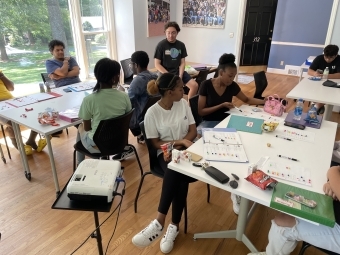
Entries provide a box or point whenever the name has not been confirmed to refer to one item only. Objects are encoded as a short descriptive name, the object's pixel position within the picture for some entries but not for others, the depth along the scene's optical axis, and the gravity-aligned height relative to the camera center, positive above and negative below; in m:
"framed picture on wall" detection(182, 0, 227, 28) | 6.04 +0.23
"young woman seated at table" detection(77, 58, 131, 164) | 2.03 -0.59
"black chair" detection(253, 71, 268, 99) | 3.35 -0.72
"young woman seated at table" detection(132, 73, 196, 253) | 1.75 -0.80
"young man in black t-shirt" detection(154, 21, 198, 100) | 3.67 -0.44
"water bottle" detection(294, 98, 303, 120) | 2.04 -0.65
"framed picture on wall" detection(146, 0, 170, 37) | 5.11 +0.15
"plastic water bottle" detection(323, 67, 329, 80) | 3.47 -0.62
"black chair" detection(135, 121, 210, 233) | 1.89 -0.99
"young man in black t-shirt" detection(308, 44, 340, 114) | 3.63 -0.54
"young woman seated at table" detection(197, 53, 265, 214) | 2.29 -0.61
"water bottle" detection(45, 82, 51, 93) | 2.97 -0.69
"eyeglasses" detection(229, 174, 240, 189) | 1.27 -0.74
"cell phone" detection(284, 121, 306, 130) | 1.92 -0.71
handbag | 2.17 -0.66
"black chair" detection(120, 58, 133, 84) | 3.85 -0.66
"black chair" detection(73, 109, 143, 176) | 2.00 -0.86
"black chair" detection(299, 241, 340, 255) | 1.36 -1.10
